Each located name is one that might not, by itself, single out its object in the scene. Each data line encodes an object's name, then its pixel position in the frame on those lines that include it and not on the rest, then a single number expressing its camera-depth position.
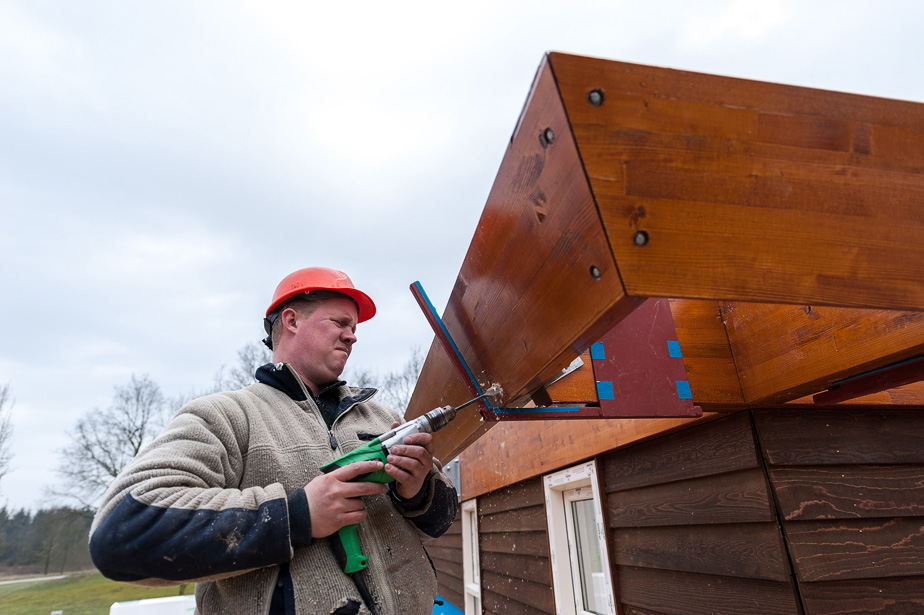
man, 0.92
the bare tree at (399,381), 17.09
